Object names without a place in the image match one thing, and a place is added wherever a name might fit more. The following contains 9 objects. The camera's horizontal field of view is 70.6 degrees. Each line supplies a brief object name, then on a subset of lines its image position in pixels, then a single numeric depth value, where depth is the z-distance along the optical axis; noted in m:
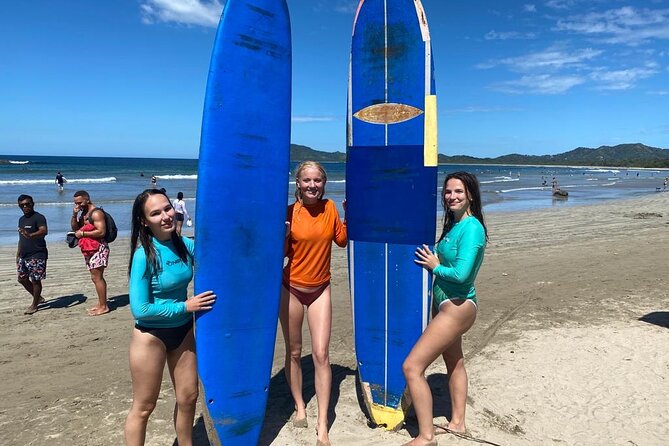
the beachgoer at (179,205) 11.50
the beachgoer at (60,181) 26.63
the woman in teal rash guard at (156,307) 2.23
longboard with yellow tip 3.27
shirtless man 5.79
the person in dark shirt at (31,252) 5.81
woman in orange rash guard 2.94
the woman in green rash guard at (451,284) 2.57
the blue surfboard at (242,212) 2.76
